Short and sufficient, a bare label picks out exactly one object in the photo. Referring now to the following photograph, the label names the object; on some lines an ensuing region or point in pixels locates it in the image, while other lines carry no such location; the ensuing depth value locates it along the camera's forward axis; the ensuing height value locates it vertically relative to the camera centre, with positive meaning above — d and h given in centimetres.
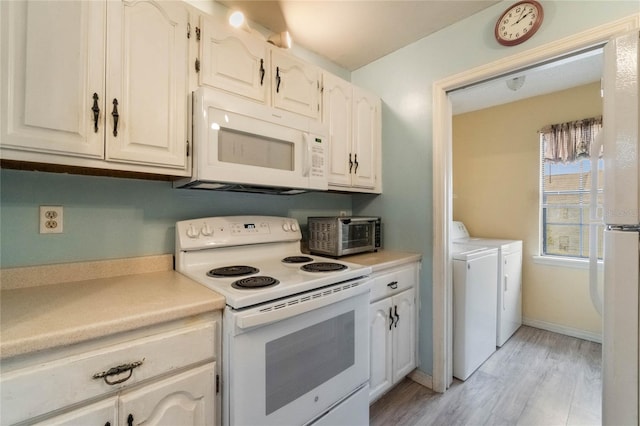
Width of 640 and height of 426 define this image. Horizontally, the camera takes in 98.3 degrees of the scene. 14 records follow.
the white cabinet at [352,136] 194 +60
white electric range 103 -47
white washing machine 205 -73
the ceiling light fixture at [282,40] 169 +108
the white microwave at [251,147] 129 +35
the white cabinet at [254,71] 139 +81
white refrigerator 87 -3
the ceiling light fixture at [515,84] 257 +125
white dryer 258 -65
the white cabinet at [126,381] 73 -50
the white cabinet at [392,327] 171 -75
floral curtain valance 274 +79
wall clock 152 +110
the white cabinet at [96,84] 94 +50
